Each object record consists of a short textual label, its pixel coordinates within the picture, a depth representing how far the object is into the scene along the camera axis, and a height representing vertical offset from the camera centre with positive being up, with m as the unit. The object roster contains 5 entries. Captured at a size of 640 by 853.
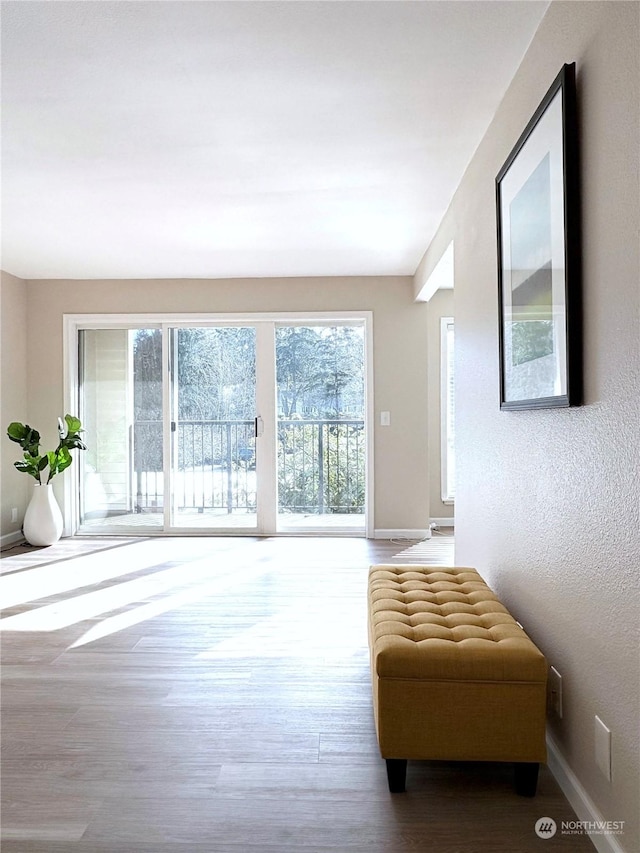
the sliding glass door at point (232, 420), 5.89 +0.11
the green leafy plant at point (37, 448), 5.29 -0.14
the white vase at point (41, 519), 5.39 -0.77
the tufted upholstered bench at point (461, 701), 1.80 -0.82
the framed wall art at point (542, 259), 1.73 +0.56
